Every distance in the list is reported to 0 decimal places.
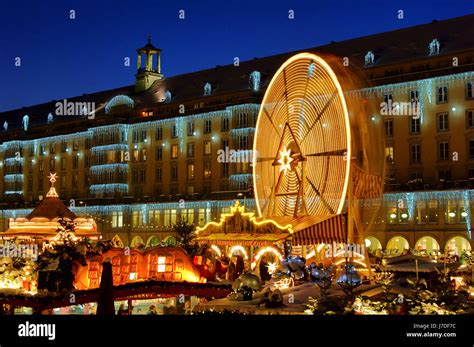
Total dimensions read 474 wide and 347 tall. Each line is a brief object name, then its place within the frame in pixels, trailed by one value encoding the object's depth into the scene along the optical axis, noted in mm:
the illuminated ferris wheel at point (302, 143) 30000
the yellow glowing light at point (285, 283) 26078
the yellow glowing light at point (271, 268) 30878
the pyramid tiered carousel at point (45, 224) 41812
